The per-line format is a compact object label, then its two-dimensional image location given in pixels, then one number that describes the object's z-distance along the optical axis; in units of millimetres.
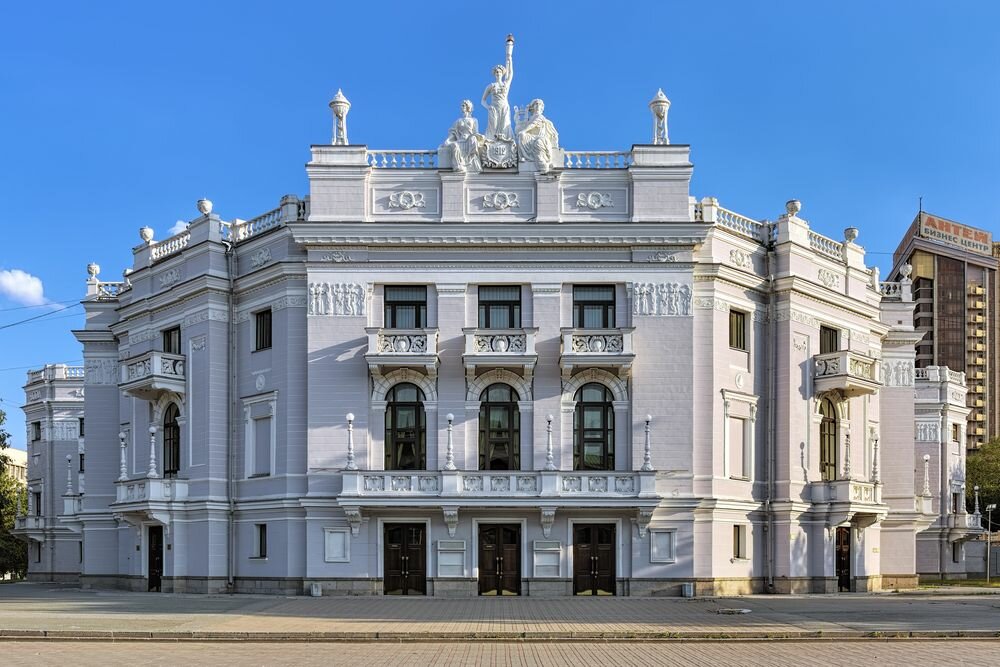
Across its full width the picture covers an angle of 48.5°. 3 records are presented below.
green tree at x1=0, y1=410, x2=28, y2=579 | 80188
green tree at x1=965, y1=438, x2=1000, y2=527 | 94188
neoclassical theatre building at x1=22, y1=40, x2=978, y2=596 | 40594
